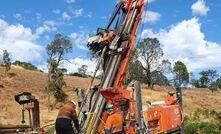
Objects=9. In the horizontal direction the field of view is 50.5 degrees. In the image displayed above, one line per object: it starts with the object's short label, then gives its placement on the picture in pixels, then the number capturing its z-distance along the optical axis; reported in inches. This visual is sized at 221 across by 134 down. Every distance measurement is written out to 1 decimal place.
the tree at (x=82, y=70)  1744.5
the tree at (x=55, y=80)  1024.8
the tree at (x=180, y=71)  1689.5
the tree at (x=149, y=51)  1382.6
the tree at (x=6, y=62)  1191.6
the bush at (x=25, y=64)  1937.5
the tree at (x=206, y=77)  2278.1
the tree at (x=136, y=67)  1266.1
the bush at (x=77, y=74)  1747.6
